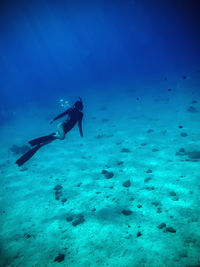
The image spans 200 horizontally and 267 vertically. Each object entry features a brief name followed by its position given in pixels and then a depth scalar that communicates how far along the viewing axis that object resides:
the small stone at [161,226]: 5.18
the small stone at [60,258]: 4.67
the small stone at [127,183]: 7.88
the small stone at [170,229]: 4.94
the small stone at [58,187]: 8.84
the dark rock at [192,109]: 20.79
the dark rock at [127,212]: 6.02
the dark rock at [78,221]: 6.07
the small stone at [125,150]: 12.35
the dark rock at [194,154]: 9.62
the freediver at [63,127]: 8.43
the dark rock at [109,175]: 9.03
